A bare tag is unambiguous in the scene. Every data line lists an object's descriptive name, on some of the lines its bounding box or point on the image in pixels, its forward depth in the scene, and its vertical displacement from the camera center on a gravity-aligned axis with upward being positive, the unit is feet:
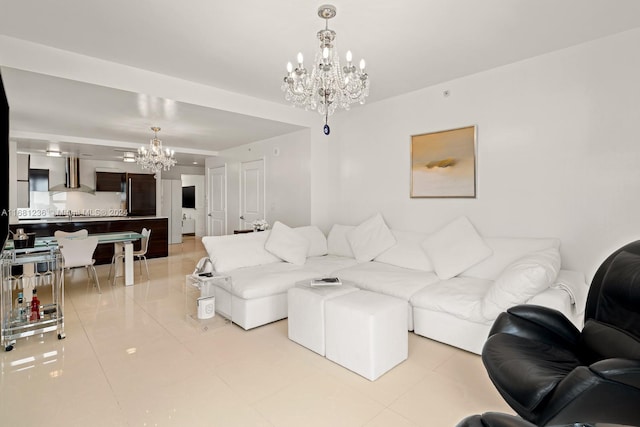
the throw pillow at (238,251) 12.01 -1.68
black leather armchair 4.23 -2.47
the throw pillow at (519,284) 7.59 -1.83
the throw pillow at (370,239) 13.58 -1.32
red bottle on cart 9.92 -3.20
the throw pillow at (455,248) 10.74 -1.38
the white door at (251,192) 20.81 +1.16
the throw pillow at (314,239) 15.04 -1.47
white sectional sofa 8.07 -2.19
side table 10.84 -3.30
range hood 25.20 +2.66
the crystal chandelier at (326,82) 7.24 +3.09
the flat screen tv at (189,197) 36.70 +1.48
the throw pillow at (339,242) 15.03 -1.59
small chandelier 17.02 +2.88
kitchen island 18.97 -1.17
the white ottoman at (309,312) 8.63 -2.94
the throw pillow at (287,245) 13.34 -1.53
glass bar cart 9.20 -3.21
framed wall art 12.14 +1.87
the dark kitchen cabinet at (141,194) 26.84 +1.31
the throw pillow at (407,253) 12.12 -1.79
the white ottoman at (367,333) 7.39 -3.05
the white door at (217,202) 24.73 +0.57
